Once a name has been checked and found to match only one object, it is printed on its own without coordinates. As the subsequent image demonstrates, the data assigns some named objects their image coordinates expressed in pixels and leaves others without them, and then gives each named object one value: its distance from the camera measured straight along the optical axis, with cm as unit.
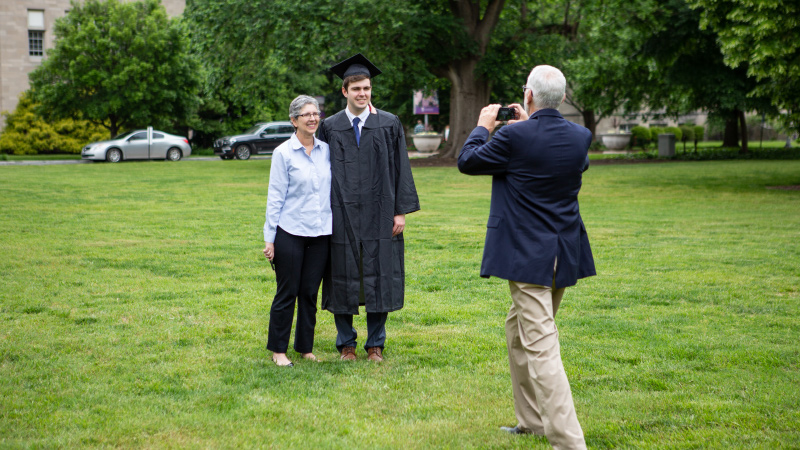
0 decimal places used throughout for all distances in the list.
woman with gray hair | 548
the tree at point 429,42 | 2464
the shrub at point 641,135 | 5197
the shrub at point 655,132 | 5318
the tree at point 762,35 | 1622
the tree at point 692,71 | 2289
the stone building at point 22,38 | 4834
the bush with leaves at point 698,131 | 5617
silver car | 3422
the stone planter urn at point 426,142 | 4469
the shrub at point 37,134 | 4219
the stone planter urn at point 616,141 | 4728
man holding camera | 380
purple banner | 3888
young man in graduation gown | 550
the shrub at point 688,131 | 5527
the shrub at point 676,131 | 5538
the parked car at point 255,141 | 3888
